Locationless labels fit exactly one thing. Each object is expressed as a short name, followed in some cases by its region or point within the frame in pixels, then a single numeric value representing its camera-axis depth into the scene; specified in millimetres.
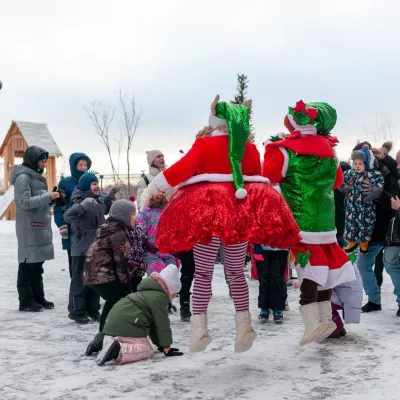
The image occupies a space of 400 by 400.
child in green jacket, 4812
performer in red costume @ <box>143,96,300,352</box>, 4285
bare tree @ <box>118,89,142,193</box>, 27812
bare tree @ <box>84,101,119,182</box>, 28422
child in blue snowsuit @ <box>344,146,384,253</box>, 6719
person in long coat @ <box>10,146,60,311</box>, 7016
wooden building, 23438
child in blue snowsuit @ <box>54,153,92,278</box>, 7152
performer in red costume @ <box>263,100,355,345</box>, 4922
